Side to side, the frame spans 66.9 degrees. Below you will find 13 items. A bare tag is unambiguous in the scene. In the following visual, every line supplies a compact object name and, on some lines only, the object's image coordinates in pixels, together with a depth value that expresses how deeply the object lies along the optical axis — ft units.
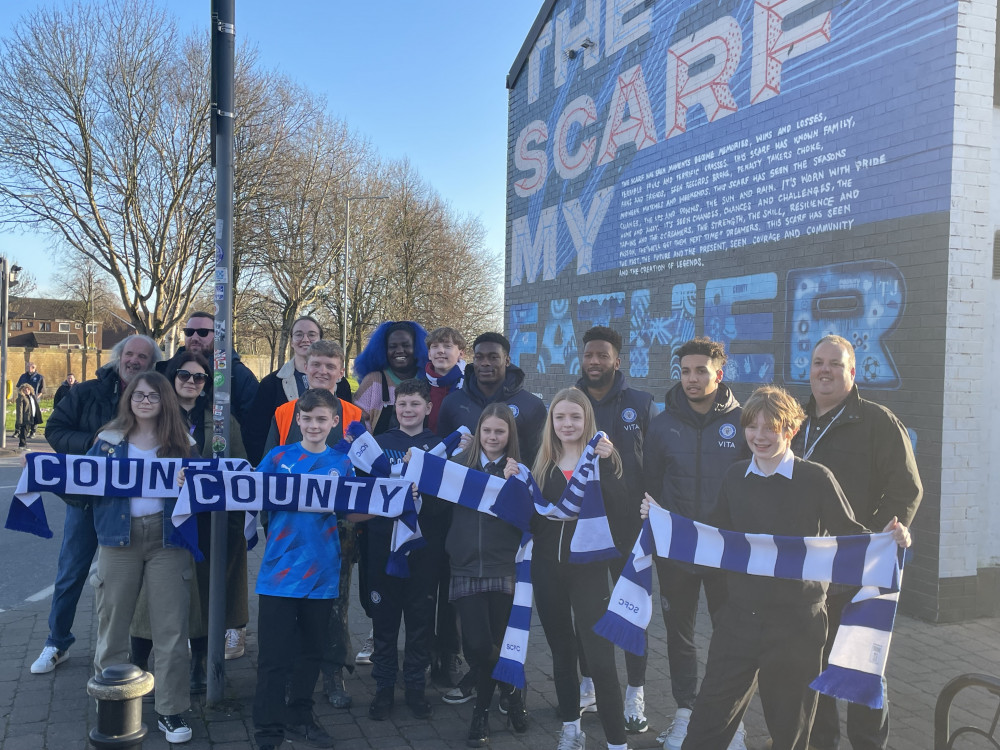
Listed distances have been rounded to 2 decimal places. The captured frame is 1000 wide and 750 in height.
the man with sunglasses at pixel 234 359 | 17.20
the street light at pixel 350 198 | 97.42
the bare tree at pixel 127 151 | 64.59
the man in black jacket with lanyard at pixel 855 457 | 11.93
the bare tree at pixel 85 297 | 140.74
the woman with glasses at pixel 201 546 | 14.83
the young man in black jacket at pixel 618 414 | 14.71
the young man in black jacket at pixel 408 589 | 14.12
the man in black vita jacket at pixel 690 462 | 13.51
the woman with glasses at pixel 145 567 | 12.93
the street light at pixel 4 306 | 55.01
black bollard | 8.73
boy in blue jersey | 12.52
